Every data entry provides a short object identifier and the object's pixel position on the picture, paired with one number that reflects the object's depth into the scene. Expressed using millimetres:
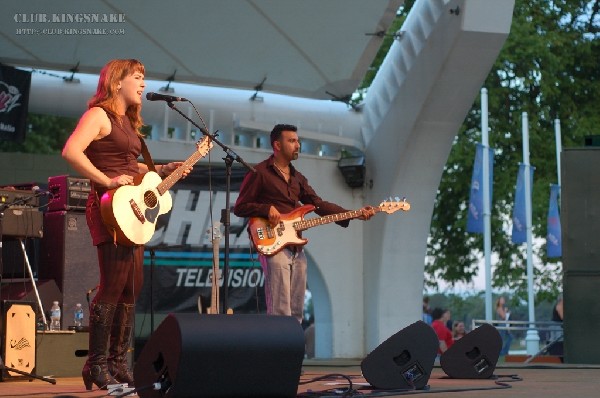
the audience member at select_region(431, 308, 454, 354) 15525
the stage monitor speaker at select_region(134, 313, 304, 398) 4883
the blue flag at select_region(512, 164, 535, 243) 20719
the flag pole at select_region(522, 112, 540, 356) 20516
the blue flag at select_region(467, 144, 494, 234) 18828
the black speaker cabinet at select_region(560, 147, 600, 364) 10867
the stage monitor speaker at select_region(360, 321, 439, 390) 6195
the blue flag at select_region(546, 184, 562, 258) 21438
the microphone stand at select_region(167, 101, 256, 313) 7045
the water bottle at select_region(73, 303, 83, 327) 9211
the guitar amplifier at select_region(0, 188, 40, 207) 8523
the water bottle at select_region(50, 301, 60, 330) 9062
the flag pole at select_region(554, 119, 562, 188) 21747
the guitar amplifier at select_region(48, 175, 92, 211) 9503
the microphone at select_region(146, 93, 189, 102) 6797
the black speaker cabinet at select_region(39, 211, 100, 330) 9406
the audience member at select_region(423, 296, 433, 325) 19197
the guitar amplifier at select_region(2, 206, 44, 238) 8742
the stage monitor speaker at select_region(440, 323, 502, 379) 7303
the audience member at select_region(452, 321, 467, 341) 19050
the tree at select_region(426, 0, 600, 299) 26156
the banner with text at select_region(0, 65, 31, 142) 12725
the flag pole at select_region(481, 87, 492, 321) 18516
